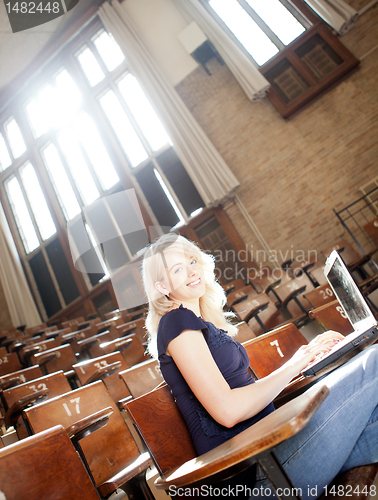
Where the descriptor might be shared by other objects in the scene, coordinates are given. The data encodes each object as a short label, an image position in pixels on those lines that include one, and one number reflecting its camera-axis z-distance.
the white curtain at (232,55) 6.92
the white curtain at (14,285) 8.96
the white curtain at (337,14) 6.46
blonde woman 0.89
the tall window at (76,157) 8.34
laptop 1.20
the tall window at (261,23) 7.25
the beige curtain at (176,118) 7.23
